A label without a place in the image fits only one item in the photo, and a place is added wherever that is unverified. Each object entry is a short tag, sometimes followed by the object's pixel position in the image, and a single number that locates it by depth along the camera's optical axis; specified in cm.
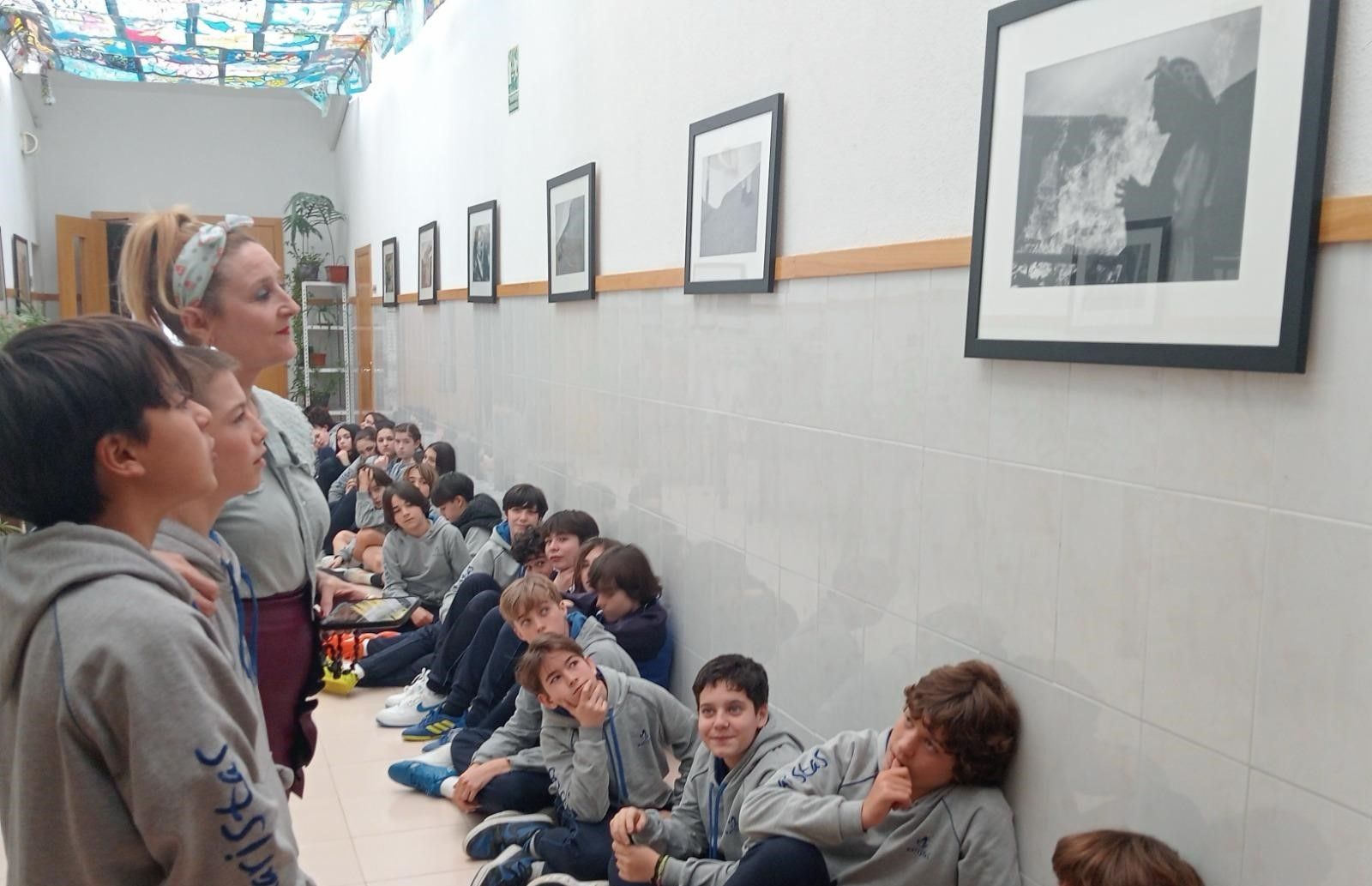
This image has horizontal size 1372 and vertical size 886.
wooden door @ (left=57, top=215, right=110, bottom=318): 1214
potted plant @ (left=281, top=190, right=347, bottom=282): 1295
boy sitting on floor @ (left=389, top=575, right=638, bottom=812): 353
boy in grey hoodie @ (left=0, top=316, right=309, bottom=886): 106
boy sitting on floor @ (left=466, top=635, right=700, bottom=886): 310
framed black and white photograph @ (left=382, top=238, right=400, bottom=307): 993
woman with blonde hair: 191
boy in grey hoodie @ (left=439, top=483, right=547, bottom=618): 507
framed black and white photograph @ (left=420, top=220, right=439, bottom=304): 836
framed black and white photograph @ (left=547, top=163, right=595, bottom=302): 496
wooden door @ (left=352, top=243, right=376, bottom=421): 1163
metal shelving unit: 1271
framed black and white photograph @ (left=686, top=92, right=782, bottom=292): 333
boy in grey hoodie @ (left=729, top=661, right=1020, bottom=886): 228
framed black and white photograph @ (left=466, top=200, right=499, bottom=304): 671
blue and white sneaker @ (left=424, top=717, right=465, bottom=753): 423
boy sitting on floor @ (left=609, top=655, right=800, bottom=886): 277
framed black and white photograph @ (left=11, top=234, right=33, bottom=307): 988
